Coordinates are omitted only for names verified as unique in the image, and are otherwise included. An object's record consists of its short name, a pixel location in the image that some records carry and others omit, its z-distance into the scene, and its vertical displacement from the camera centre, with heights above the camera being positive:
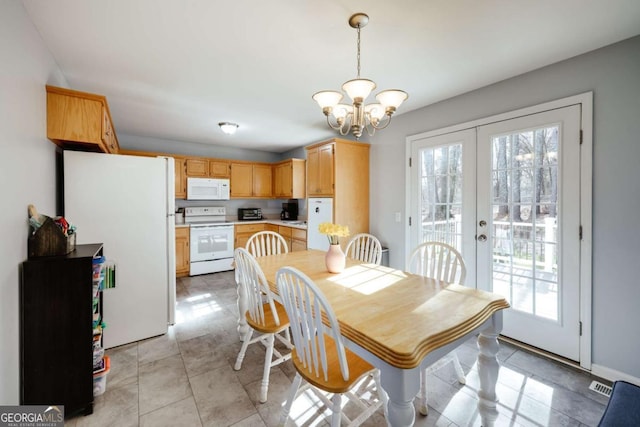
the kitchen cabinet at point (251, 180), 5.23 +0.61
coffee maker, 5.61 -0.05
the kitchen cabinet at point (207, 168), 4.77 +0.78
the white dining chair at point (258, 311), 1.69 -0.69
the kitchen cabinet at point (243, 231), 5.00 -0.42
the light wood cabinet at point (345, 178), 3.54 +0.43
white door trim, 2.01 -0.05
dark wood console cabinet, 1.47 -0.70
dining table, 0.99 -0.50
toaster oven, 5.40 -0.09
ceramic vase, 1.95 -0.37
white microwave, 4.73 +0.39
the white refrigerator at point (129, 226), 2.24 -0.15
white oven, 4.52 -0.58
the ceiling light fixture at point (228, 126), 3.71 +1.17
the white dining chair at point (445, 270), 1.90 -0.46
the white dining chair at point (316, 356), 1.16 -0.72
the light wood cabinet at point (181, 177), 4.63 +0.57
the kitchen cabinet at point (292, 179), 5.05 +0.61
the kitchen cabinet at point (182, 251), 4.41 -0.69
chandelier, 1.57 +0.70
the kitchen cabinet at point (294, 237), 4.26 -0.47
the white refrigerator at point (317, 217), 3.67 -0.11
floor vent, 1.80 -1.24
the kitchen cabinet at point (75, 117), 1.91 +0.70
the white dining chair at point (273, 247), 2.77 -0.39
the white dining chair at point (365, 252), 2.56 -0.43
